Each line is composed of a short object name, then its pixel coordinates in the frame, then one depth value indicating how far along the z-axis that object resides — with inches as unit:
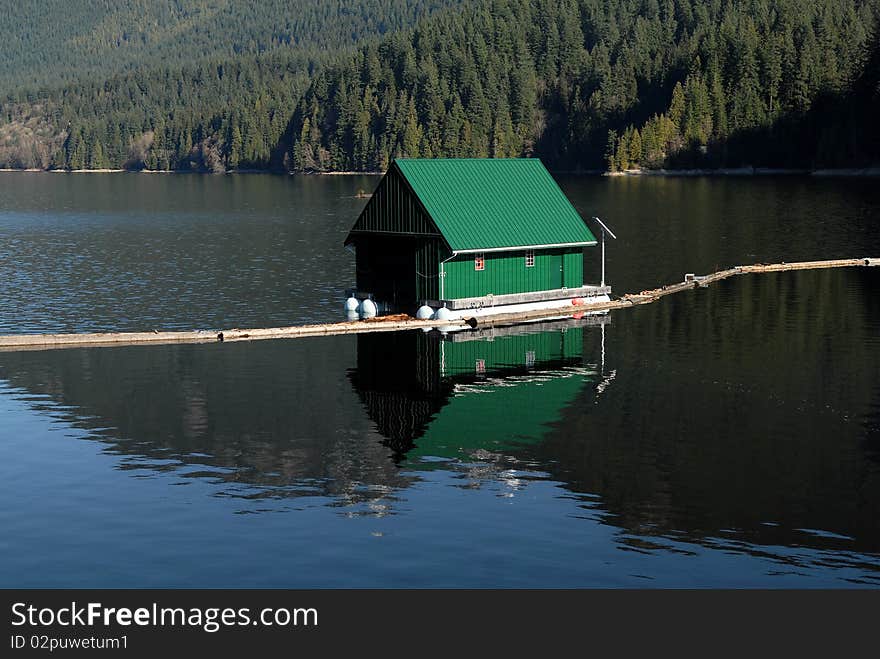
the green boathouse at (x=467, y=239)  2501.2
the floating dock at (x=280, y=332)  2317.9
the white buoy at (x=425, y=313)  2476.6
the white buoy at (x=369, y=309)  2598.4
